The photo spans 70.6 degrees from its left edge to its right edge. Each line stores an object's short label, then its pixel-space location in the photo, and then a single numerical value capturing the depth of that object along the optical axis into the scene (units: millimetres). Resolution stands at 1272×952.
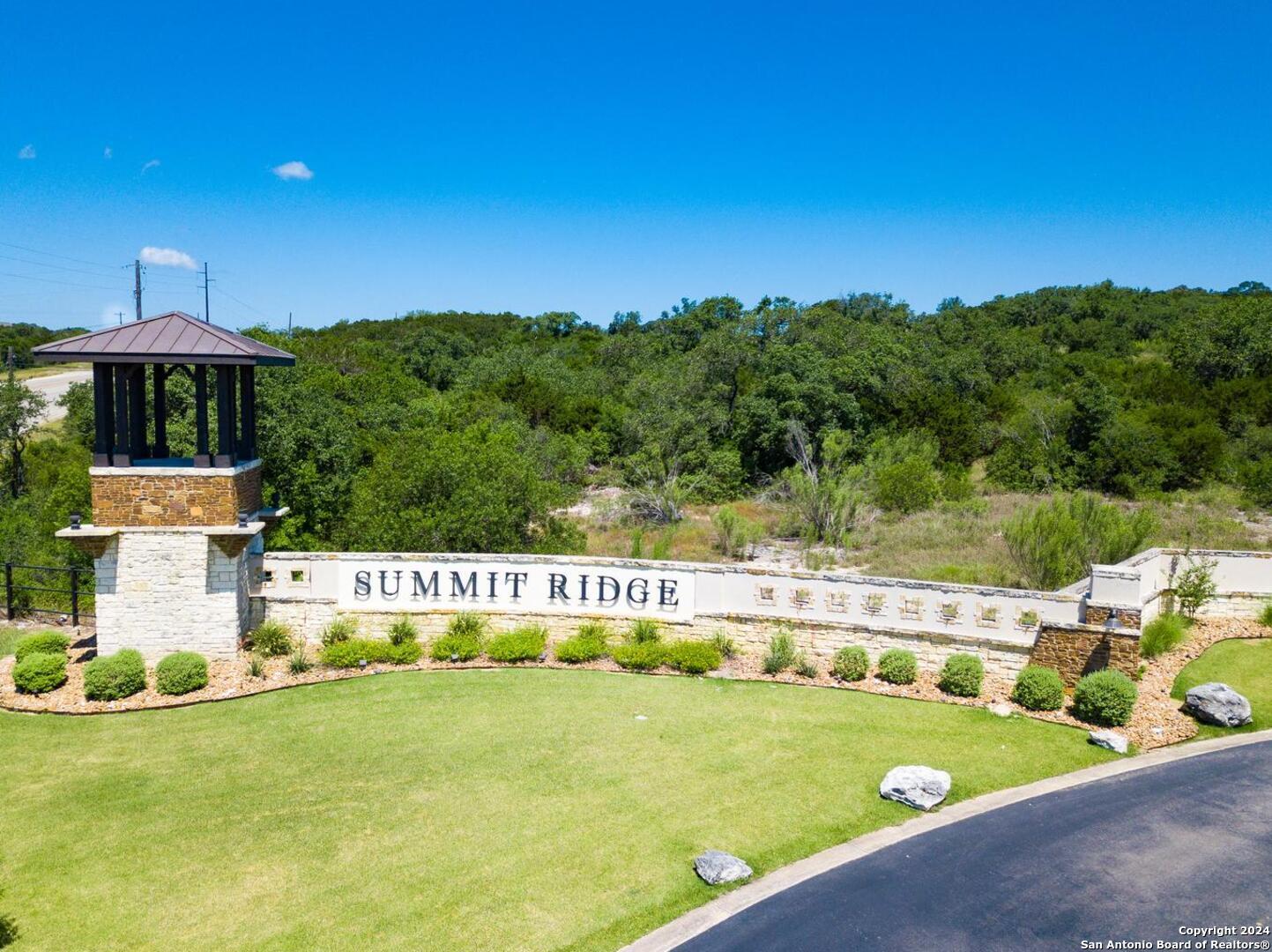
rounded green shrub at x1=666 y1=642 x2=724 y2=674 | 15711
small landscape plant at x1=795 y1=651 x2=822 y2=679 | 15531
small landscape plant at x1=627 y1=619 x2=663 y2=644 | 16422
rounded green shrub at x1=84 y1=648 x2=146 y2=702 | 14742
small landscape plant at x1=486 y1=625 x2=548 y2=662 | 16109
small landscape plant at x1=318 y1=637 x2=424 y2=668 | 15961
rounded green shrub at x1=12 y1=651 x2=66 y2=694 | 14961
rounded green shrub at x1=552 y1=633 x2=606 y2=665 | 16062
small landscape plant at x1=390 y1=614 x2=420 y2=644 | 16609
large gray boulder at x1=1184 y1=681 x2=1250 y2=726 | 13477
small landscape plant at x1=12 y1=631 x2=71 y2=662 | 15977
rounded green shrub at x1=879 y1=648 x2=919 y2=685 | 15188
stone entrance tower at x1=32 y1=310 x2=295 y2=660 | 15461
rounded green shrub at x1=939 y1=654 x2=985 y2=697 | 14688
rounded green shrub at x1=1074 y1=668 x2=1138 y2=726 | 13430
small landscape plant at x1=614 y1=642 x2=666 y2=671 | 15883
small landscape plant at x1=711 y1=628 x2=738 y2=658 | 16328
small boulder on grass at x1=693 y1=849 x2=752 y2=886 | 9438
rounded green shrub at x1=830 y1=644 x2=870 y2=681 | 15320
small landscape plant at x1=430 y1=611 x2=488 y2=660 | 16188
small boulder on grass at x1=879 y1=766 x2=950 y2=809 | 11094
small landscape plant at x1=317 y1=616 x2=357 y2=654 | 16562
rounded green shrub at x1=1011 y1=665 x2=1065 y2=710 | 14047
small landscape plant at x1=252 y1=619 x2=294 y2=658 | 16234
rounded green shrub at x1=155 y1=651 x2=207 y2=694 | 15055
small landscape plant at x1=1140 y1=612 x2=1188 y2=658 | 16016
